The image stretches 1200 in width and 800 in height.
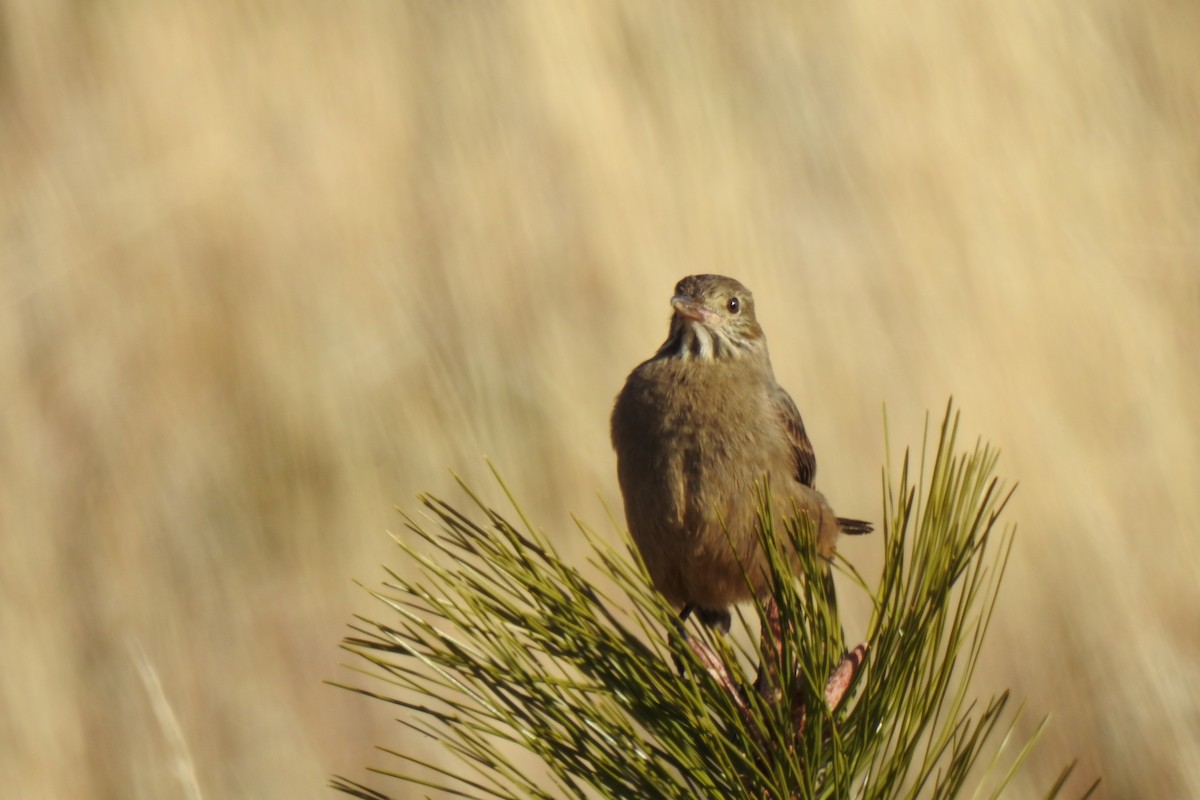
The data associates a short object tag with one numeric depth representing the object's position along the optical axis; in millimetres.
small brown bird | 8009
